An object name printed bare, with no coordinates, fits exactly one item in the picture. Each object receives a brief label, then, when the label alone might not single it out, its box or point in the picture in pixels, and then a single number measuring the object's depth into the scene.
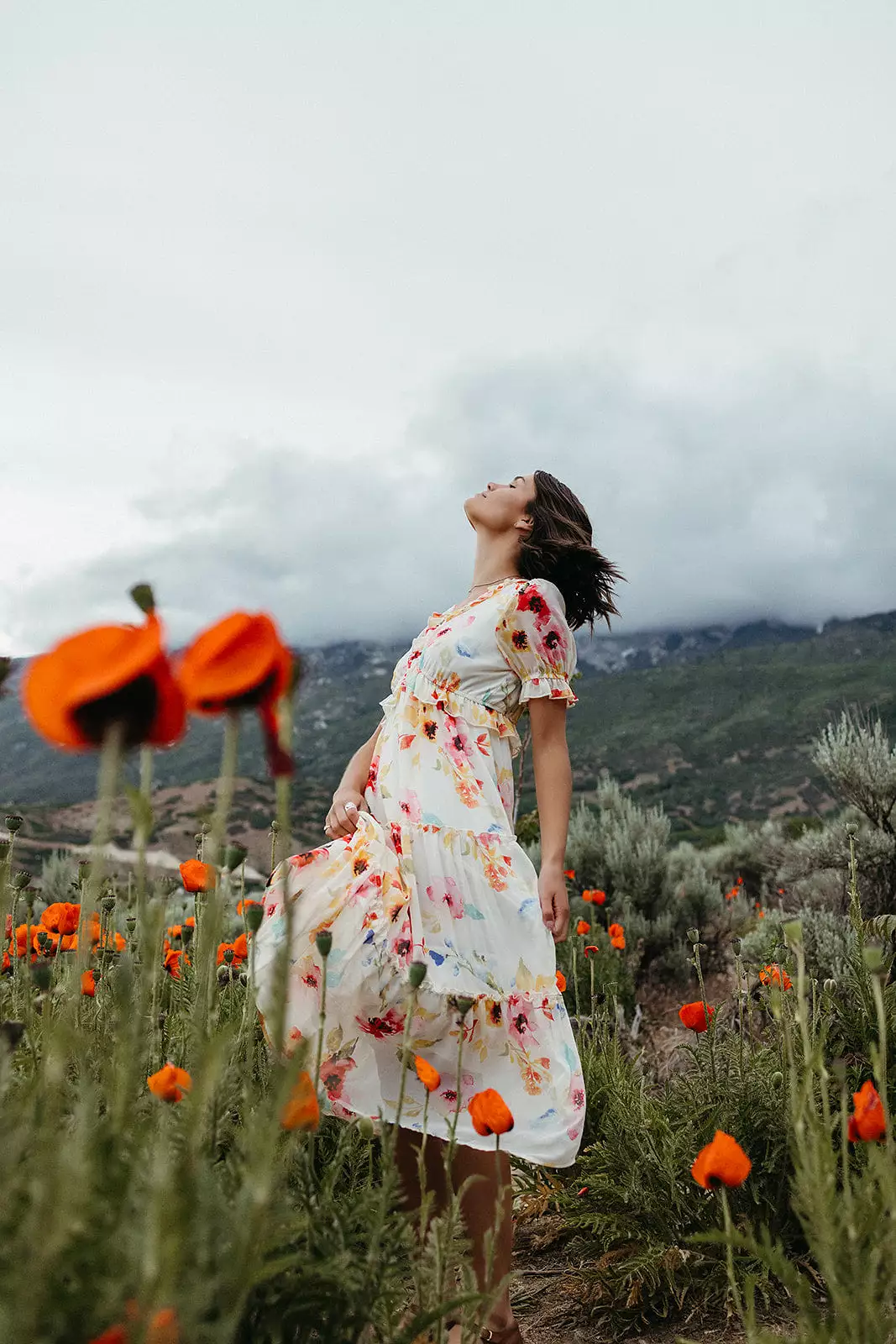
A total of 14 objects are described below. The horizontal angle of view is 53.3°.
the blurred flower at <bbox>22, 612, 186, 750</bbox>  0.72
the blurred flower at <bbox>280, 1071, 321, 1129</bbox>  1.03
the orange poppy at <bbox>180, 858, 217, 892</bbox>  2.12
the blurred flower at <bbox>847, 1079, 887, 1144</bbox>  1.26
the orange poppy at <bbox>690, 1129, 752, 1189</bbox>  1.34
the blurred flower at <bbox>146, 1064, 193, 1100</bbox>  1.17
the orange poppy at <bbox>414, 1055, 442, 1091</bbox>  1.45
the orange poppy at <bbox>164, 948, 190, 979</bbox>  2.80
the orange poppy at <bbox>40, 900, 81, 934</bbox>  2.45
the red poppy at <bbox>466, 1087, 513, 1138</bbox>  1.46
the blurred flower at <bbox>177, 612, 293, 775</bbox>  0.73
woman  1.97
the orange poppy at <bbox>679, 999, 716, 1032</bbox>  2.27
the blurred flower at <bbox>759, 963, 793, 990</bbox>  2.47
